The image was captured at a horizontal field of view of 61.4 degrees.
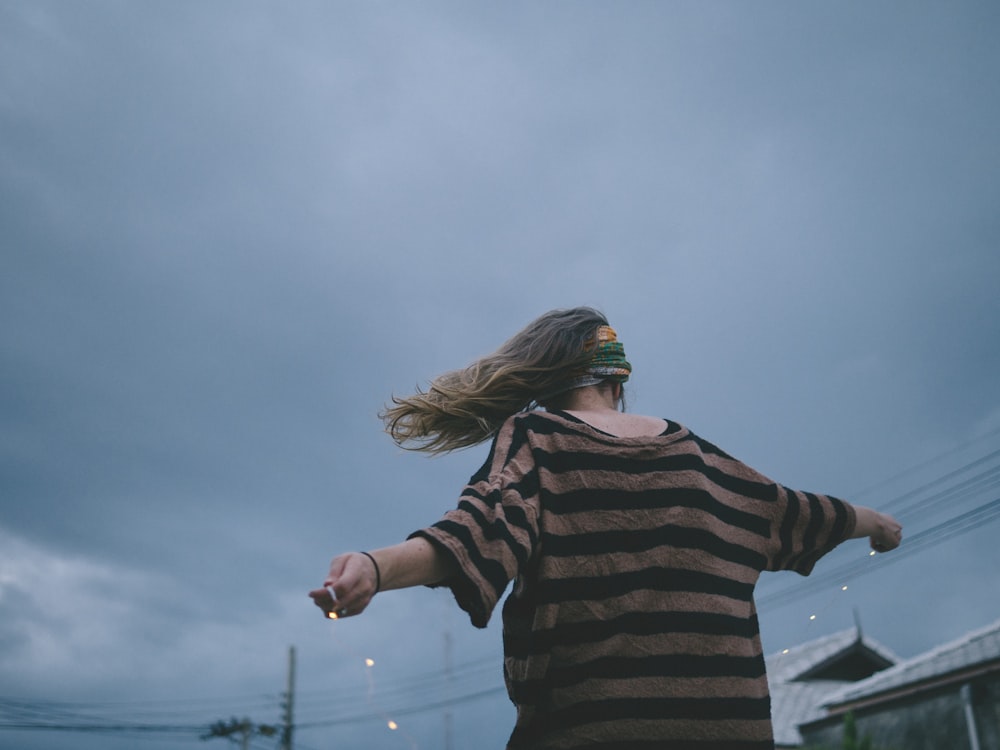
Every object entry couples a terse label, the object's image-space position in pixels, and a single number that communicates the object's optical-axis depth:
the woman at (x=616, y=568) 1.73
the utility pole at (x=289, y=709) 26.59
